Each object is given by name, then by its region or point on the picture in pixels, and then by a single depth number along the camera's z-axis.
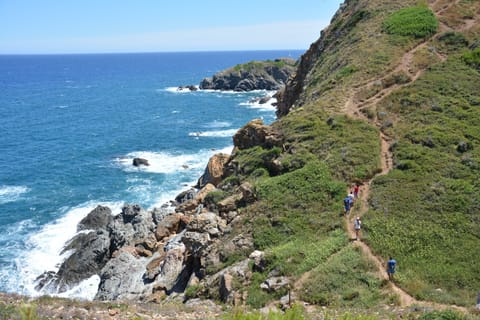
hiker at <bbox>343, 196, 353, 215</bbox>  24.60
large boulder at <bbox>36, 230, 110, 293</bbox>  36.12
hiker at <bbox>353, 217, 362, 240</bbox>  22.69
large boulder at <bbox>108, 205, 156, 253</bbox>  39.77
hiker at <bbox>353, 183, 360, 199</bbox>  25.87
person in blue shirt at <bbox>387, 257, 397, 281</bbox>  19.35
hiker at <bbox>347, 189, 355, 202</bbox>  25.08
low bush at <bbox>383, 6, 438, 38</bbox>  46.12
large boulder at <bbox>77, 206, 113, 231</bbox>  45.12
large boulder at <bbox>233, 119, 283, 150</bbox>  35.44
